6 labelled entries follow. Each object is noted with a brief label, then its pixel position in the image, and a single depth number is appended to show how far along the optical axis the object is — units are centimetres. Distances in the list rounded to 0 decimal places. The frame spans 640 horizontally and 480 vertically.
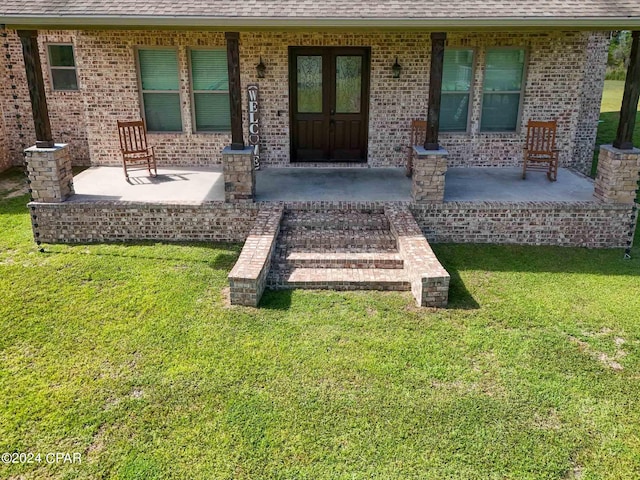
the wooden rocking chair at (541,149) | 932
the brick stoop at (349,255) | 657
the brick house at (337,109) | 798
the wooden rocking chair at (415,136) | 965
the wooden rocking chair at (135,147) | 941
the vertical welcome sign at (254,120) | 970
